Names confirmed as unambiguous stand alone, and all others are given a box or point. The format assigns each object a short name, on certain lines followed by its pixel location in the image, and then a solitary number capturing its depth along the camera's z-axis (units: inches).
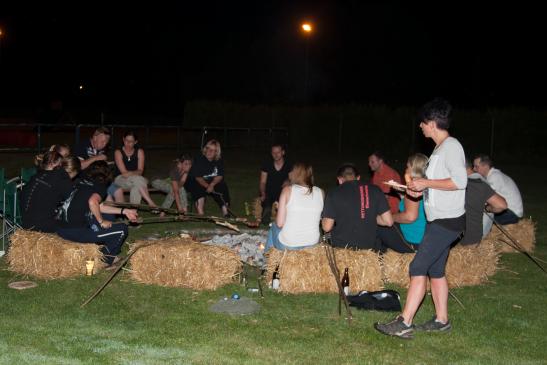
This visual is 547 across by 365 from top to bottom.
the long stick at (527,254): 320.2
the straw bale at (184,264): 267.3
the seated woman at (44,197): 289.7
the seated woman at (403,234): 285.0
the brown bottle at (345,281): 262.4
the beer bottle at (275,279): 268.8
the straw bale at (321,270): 263.0
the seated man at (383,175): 369.1
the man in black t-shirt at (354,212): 263.6
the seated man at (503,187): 357.4
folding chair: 327.3
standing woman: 205.5
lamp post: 1263.5
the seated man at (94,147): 403.5
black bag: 243.8
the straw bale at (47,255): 277.4
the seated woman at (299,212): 273.4
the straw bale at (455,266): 279.4
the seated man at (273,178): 435.2
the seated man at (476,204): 294.2
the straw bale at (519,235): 358.9
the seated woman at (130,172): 416.5
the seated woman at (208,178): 439.5
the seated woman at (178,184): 436.5
